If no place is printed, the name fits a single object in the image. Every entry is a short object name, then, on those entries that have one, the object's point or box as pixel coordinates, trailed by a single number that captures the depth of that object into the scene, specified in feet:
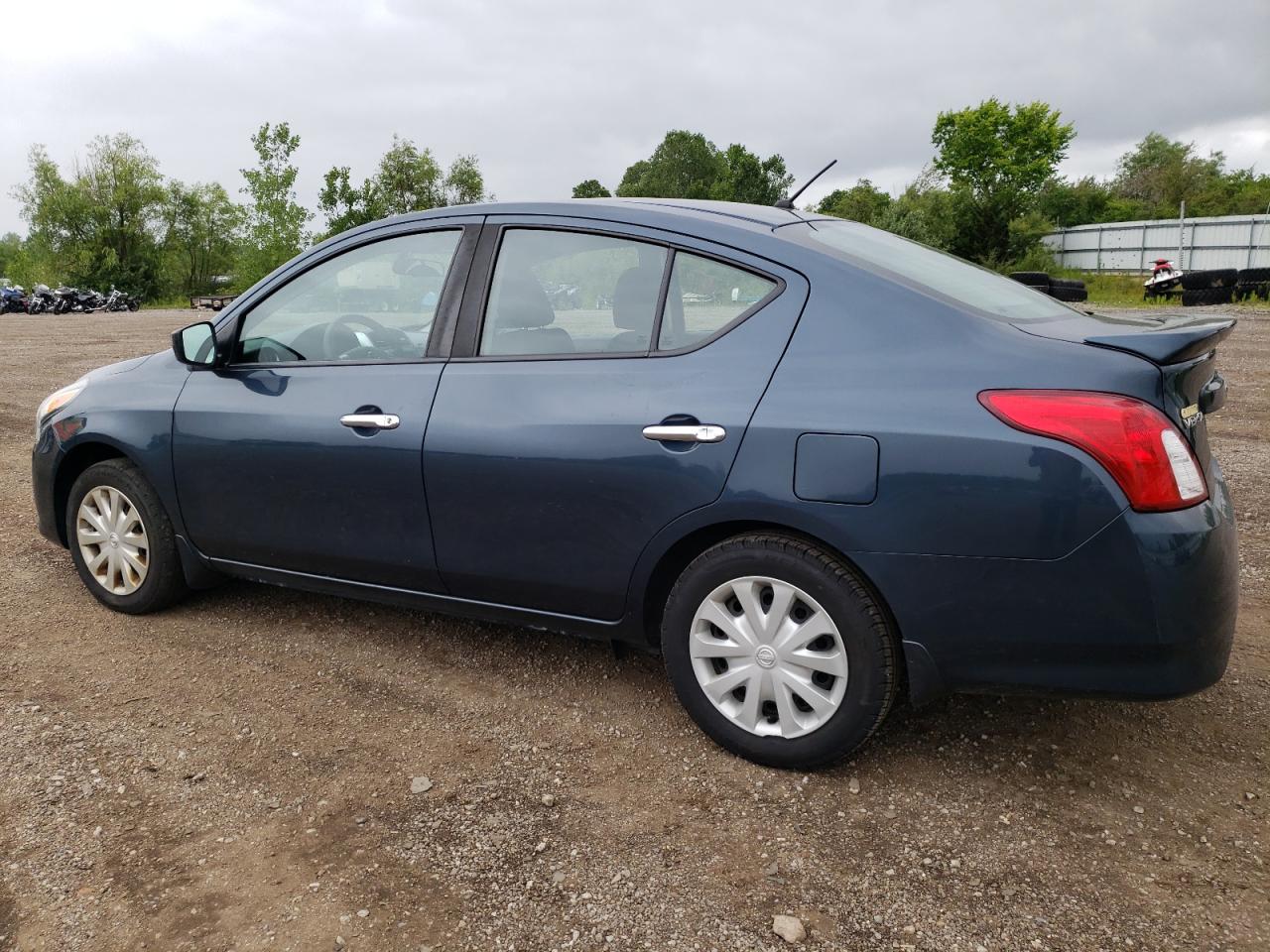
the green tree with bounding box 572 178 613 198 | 304.28
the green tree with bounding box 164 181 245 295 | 238.27
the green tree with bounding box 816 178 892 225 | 254.47
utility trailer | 108.70
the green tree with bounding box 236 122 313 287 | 141.28
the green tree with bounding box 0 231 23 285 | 230.27
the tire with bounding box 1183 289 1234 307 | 71.77
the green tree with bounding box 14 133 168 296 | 221.05
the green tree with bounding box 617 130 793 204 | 299.99
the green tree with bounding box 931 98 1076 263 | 186.80
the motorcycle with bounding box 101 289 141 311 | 145.28
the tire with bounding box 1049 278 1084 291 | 77.92
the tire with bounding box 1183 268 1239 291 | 75.00
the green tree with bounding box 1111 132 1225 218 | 202.42
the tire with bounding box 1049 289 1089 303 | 77.05
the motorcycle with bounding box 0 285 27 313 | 139.44
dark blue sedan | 7.91
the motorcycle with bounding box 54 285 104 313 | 136.15
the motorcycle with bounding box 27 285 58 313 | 135.03
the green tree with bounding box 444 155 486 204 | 261.03
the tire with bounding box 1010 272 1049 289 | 78.93
